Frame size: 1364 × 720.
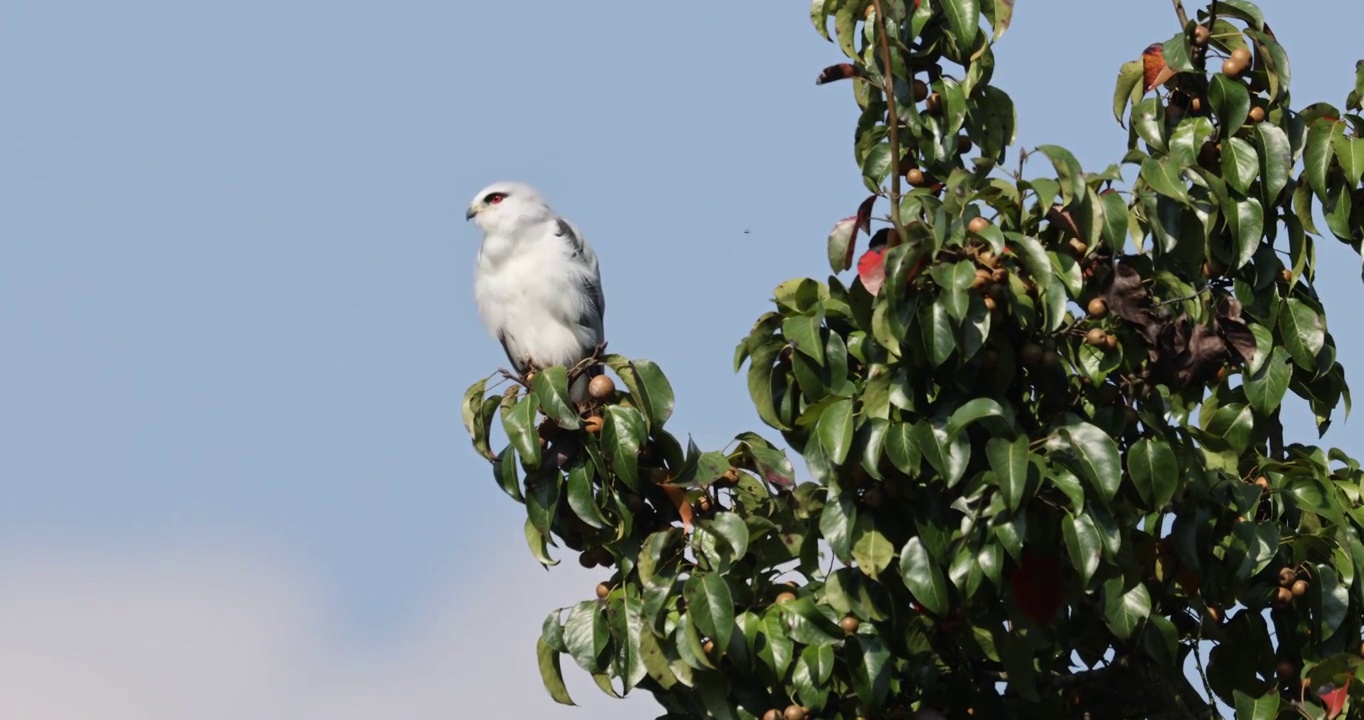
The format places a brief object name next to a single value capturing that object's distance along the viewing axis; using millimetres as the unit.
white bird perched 18641
